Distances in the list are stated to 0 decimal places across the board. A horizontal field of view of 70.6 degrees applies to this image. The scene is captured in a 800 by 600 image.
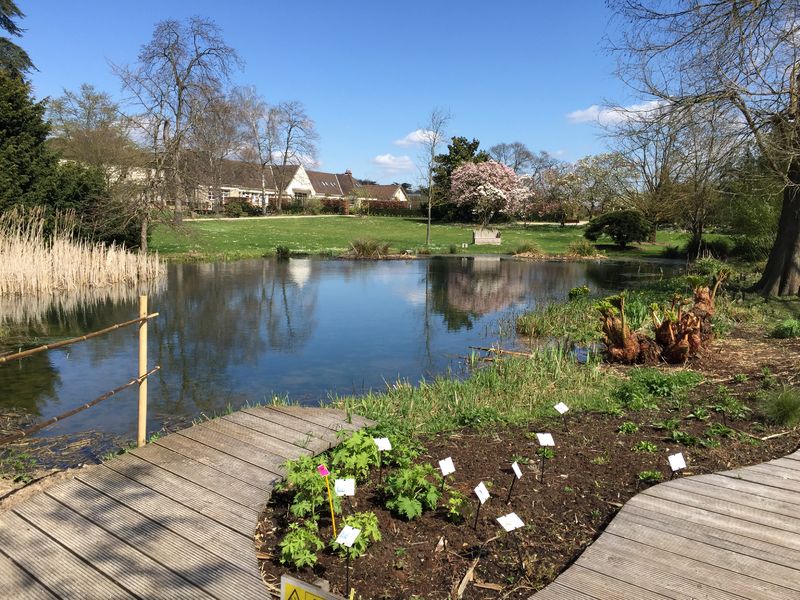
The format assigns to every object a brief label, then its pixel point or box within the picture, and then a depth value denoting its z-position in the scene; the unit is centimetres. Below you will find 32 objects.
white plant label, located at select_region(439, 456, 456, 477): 332
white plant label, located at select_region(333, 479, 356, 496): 296
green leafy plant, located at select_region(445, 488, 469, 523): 324
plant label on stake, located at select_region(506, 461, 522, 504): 336
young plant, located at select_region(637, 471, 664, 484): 382
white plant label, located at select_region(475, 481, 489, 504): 306
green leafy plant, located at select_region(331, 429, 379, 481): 369
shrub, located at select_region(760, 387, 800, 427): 482
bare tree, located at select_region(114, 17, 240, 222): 1980
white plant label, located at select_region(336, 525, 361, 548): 249
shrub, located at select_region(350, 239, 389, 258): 2683
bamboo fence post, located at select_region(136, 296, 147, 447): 445
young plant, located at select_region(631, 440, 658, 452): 430
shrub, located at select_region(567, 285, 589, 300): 1278
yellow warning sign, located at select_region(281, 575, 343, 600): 178
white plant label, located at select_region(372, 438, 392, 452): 362
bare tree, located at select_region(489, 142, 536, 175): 7244
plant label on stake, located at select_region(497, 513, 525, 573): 284
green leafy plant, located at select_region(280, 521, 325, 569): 276
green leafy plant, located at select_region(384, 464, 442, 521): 326
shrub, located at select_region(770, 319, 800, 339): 838
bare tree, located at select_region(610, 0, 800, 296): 1006
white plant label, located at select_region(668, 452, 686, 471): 371
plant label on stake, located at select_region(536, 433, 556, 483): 383
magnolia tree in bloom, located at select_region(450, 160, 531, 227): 4770
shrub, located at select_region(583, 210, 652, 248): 3397
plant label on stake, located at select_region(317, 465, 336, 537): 293
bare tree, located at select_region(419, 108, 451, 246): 3428
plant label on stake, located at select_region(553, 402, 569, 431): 449
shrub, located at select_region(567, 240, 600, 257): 3077
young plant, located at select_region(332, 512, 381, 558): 287
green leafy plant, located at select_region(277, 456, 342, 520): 322
